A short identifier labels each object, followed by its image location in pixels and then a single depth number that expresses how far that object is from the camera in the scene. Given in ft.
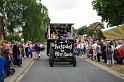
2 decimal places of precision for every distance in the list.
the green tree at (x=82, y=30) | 209.77
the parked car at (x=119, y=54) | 47.15
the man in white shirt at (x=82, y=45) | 79.68
